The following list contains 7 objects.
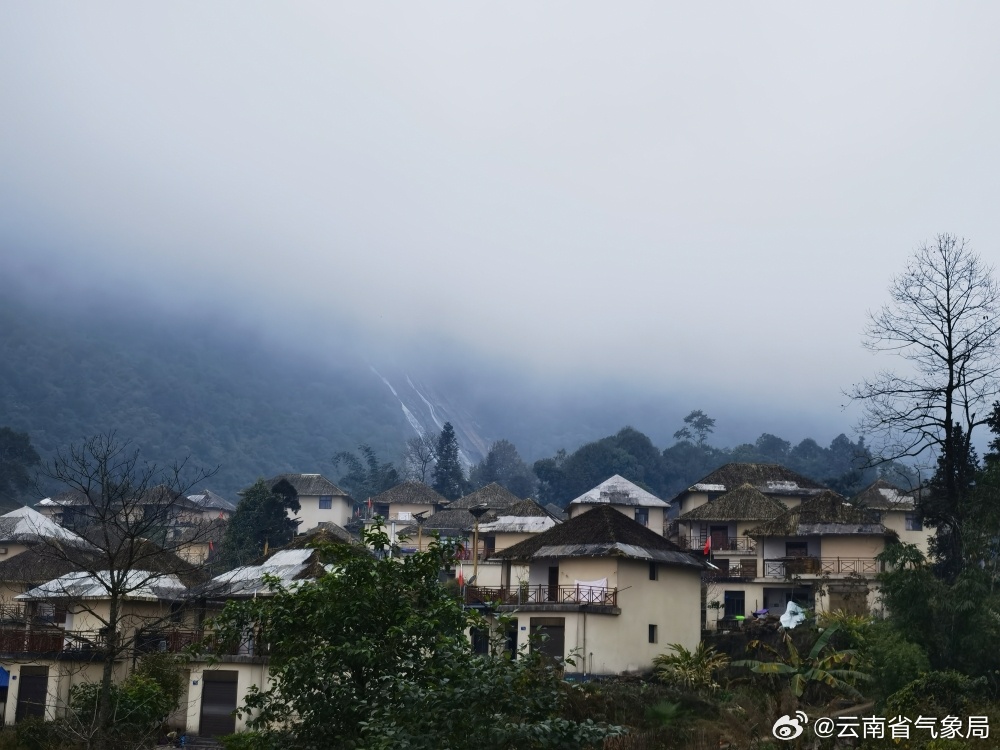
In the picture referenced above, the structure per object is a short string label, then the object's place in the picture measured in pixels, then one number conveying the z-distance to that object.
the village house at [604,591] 43.81
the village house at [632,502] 78.69
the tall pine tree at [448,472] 136.00
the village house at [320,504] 108.75
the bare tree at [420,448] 181.80
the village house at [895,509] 75.19
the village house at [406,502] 106.06
